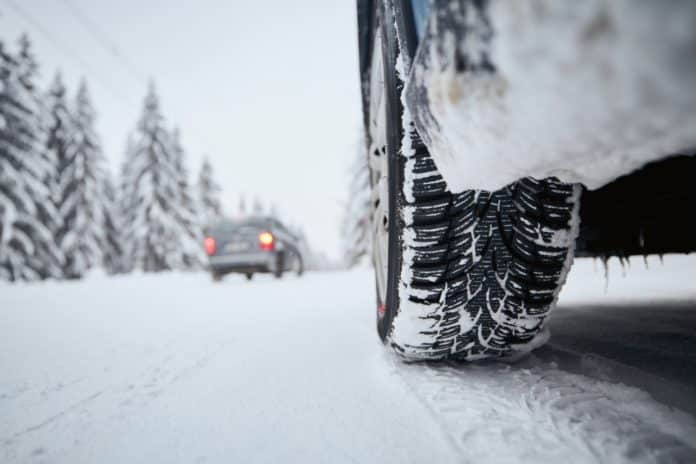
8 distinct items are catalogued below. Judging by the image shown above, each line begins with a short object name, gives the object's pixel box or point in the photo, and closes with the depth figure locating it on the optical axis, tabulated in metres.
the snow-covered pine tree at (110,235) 18.92
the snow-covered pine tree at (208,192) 26.44
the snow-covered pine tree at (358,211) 19.12
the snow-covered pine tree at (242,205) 45.78
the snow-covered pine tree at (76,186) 16.55
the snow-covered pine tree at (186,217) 20.27
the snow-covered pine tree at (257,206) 39.78
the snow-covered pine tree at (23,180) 12.77
